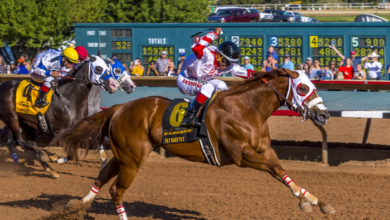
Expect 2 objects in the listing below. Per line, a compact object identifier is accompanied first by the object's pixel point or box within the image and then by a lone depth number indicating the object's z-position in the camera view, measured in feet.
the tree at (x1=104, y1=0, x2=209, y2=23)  131.95
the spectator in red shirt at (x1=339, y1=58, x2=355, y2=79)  74.54
